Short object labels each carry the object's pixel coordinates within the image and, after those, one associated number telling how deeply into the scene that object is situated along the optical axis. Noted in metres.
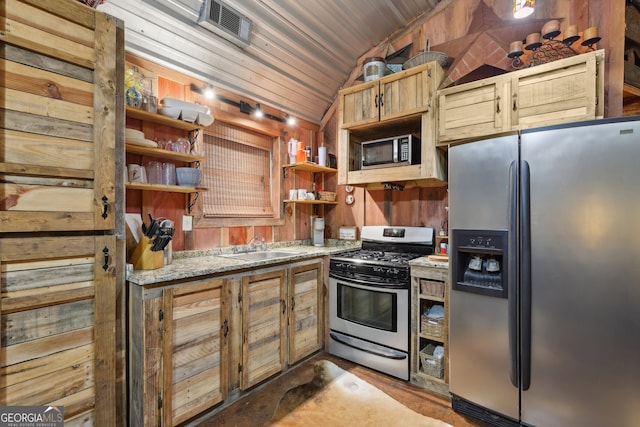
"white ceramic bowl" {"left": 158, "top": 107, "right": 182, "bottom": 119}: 2.15
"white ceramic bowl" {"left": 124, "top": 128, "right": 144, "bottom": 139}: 1.91
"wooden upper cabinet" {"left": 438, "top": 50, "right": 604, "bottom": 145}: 1.91
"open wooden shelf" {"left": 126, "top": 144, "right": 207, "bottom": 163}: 2.01
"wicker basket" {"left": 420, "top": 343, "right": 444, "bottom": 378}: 2.29
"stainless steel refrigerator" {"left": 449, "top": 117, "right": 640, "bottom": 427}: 1.54
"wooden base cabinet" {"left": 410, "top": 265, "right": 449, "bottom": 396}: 2.27
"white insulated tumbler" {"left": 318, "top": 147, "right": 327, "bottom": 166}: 3.45
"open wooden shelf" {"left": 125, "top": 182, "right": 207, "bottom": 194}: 1.97
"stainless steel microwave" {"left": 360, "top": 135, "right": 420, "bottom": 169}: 2.73
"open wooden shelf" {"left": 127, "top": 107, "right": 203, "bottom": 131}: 2.01
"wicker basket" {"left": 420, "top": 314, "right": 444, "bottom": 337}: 2.29
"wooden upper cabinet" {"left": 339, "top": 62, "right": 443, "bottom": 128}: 2.55
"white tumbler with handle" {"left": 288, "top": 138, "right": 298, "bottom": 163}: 3.35
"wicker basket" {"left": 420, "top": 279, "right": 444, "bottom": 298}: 2.29
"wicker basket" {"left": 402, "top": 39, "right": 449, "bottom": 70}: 2.70
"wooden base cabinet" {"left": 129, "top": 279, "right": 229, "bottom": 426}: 1.66
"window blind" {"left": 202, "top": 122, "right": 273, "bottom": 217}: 2.73
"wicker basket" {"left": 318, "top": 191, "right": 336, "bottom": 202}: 3.50
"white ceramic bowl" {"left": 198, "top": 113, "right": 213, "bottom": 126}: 2.30
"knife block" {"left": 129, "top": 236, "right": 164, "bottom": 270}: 1.89
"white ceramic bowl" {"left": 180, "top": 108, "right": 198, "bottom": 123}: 2.21
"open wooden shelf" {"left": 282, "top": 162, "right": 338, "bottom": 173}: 3.20
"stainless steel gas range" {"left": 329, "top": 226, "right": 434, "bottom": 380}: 2.43
